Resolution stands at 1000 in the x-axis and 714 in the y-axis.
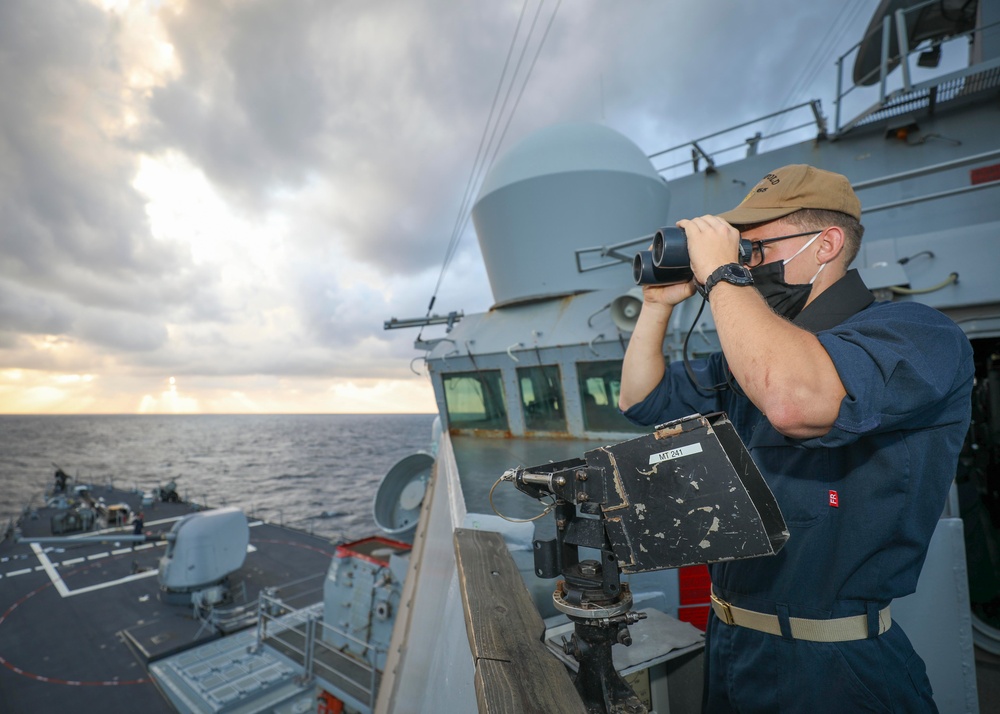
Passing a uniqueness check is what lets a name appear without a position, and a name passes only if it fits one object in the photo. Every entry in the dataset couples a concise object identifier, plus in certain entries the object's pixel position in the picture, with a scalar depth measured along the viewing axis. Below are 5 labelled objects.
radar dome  6.81
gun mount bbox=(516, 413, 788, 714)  1.04
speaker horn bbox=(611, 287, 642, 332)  5.43
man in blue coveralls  0.98
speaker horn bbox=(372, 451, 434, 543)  10.80
